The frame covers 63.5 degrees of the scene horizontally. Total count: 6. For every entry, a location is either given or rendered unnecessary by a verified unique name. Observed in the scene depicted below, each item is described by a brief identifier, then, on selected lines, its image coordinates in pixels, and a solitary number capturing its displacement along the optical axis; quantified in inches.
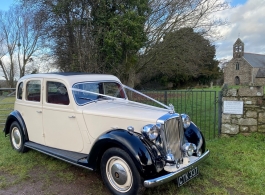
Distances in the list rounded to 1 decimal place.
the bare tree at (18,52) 1051.3
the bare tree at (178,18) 375.9
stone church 1892.2
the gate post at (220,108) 209.9
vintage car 109.9
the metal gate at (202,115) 229.9
